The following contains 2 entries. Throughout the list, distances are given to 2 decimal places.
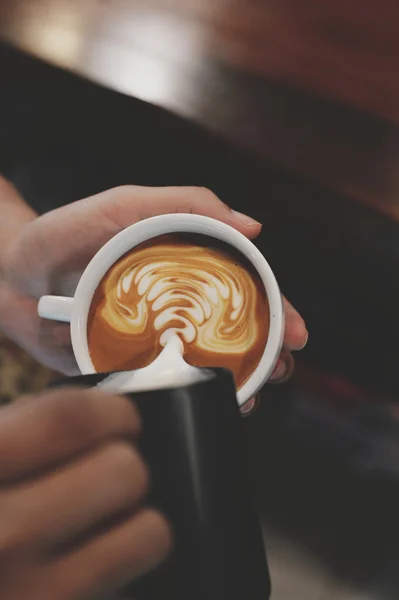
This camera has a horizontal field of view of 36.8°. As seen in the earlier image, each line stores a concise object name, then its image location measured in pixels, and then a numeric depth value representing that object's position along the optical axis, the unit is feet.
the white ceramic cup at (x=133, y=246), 2.13
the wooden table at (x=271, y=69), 2.85
